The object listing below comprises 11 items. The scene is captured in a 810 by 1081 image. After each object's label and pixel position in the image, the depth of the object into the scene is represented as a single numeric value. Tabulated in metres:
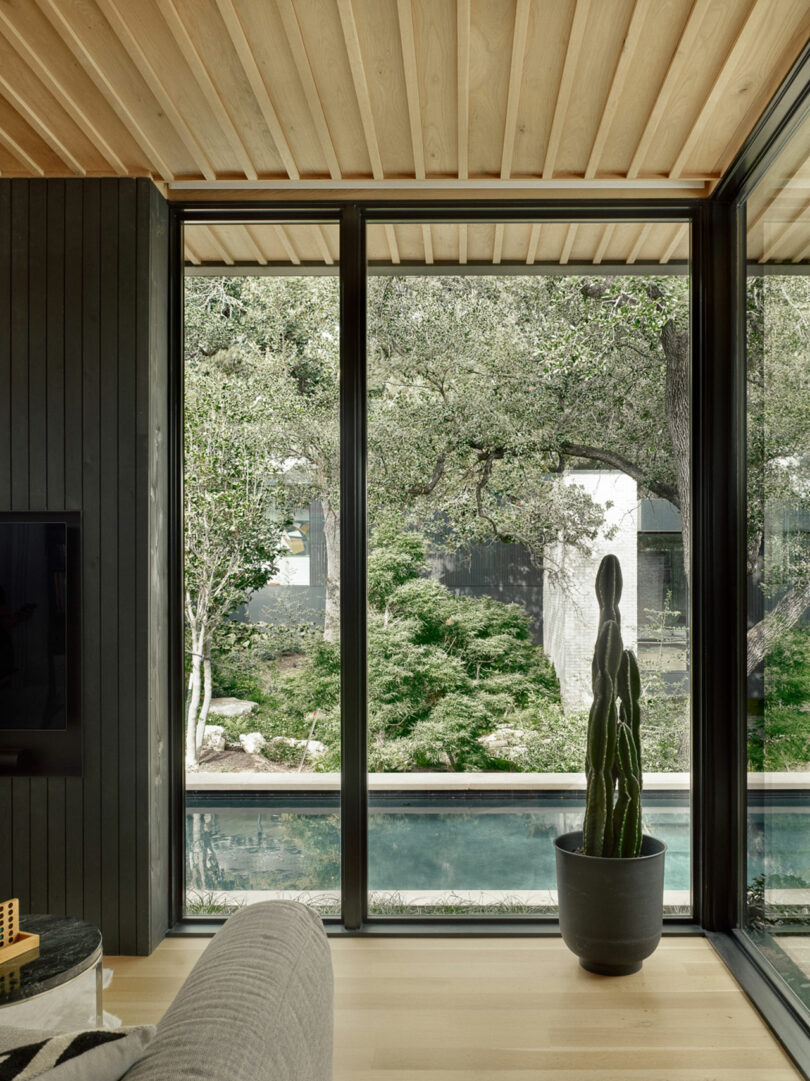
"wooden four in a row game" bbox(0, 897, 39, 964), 2.04
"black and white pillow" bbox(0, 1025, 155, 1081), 0.85
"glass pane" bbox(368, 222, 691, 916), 3.09
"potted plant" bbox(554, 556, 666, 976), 2.67
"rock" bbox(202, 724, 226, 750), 3.16
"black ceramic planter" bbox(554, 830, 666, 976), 2.65
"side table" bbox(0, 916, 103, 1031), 1.89
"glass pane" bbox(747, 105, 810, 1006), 2.28
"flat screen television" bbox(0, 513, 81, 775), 2.90
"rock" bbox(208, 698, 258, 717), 3.15
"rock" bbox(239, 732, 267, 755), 3.12
